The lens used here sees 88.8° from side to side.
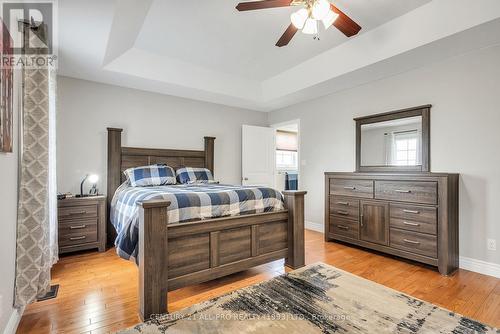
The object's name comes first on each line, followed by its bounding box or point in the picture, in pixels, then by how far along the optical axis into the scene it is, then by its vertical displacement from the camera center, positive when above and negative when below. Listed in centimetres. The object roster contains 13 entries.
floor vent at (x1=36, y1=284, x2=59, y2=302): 209 -107
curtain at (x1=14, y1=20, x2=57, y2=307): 174 -14
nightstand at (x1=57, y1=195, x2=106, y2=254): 309 -69
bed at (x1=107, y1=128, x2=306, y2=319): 184 -59
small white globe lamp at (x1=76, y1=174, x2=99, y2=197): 336 -23
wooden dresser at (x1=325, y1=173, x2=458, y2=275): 264 -56
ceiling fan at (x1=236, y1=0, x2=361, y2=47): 187 +118
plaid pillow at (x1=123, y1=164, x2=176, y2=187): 348 -11
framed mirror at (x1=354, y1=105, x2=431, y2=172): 311 +35
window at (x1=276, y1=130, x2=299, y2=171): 666 +47
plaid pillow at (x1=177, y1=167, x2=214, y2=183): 396 -12
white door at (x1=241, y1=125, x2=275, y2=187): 504 +24
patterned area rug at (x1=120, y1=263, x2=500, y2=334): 144 -90
